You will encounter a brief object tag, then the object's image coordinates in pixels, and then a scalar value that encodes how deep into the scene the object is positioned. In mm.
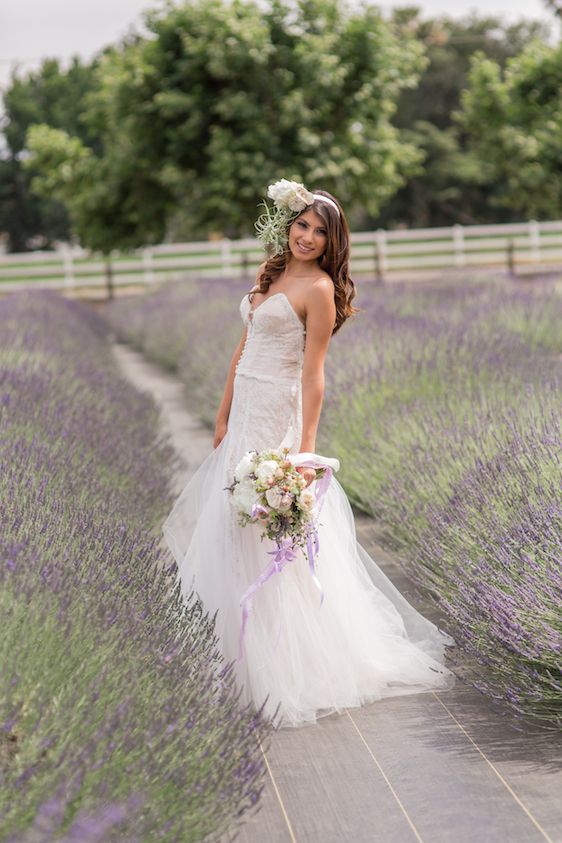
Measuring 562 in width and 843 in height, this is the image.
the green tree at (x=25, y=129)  68750
